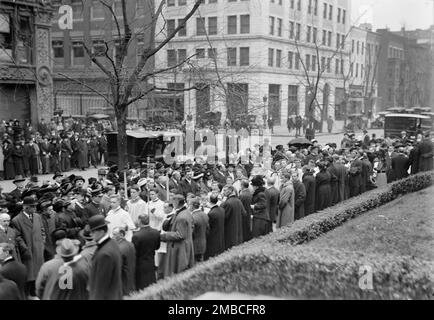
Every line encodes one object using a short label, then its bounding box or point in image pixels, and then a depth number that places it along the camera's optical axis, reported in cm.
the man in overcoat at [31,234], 989
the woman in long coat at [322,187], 1588
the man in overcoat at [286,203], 1393
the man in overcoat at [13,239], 923
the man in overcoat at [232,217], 1198
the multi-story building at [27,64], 2731
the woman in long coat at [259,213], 1293
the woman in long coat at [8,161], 2200
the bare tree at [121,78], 1425
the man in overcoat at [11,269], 780
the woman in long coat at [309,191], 1534
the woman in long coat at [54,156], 2394
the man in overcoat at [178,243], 1021
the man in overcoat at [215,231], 1155
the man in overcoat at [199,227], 1098
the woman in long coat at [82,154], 2547
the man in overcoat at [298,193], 1466
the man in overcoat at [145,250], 936
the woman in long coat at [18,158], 2223
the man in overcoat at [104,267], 743
